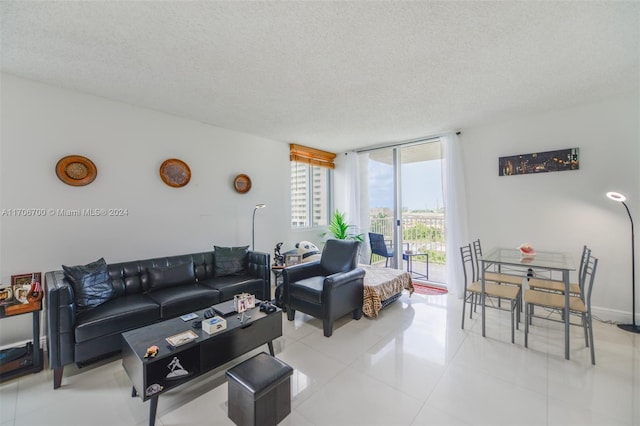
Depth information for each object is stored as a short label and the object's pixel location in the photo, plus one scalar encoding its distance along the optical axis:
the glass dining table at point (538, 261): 2.35
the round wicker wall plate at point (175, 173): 3.40
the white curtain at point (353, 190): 5.36
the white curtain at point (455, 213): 4.00
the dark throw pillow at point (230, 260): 3.43
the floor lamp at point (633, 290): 2.85
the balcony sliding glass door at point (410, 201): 4.57
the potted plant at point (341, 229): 5.08
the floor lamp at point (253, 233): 4.25
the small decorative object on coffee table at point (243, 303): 2.33
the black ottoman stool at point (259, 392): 1.52
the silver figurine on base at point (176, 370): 1.79
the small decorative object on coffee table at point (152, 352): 1.64
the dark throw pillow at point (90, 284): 2.32
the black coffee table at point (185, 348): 1.67
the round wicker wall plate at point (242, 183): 4.13
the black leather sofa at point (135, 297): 2.03
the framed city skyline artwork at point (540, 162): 3.28
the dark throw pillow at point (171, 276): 2.93
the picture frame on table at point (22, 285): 2.18
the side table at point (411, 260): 4.79
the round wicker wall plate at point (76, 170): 2.70
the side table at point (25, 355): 2.07
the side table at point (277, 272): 3.78
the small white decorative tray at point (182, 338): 1.78
